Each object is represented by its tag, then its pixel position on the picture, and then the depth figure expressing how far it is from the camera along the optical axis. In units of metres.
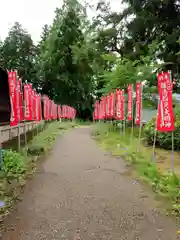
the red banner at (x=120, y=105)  10.72
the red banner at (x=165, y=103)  5.43
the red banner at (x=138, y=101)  7.95
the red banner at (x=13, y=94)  6.23
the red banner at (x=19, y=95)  6.65
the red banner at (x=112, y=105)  12.92
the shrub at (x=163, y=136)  8.18
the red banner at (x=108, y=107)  13.80
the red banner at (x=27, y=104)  8.61
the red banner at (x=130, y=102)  9.54
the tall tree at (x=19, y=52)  30.15
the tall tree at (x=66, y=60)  28.84
